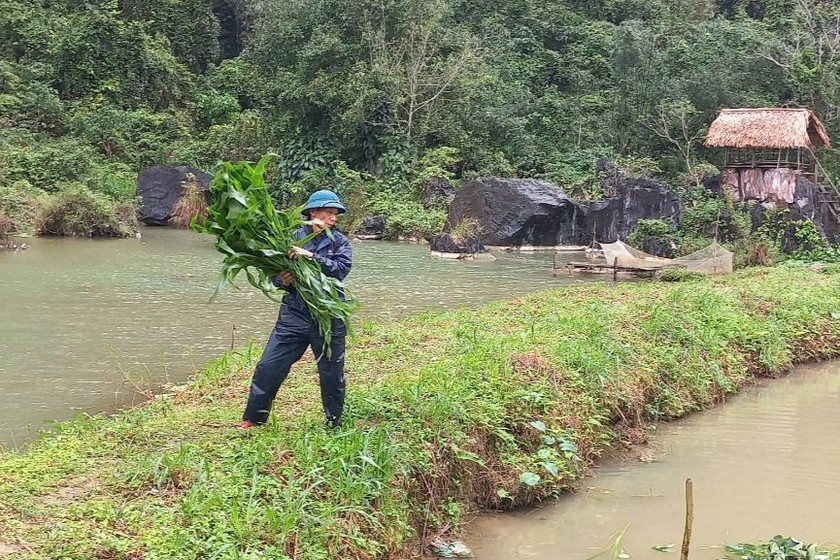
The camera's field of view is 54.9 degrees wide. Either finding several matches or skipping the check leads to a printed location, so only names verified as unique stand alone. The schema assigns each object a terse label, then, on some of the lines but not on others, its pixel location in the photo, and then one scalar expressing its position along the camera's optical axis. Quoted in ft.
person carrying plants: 14.96
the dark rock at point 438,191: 83.49
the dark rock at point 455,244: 65.21
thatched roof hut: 70.59
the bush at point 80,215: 66.18
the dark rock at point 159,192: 82.07
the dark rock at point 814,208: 66.53
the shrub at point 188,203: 79.92
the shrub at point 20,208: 63.26
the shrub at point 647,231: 64.75
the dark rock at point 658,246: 63.77
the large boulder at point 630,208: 73.31
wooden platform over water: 54.24
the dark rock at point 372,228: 77.82
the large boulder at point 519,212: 74.90
